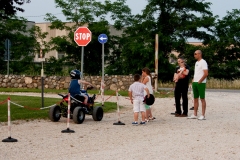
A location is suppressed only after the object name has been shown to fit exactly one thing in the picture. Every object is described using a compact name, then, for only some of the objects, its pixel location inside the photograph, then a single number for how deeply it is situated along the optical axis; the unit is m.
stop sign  39.21
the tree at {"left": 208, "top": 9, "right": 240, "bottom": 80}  45.28
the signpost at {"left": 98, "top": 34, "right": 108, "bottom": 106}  26.13
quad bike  15.76
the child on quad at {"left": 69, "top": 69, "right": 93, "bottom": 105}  16.38
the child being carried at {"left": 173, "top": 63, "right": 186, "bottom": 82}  18.20
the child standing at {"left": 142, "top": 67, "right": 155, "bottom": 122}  17.06
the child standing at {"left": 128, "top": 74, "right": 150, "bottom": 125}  15.98
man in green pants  17.52
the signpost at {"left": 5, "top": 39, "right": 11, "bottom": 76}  35.56
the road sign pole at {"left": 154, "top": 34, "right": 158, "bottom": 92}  31.95
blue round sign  26.13
